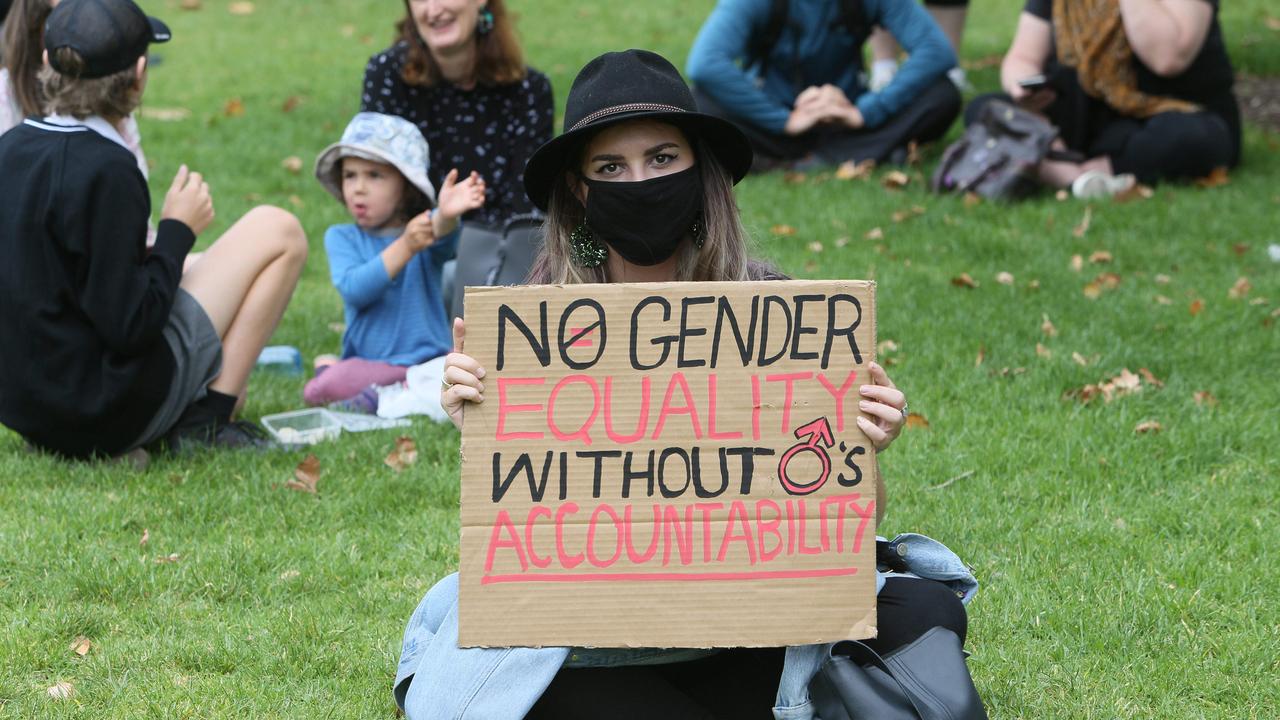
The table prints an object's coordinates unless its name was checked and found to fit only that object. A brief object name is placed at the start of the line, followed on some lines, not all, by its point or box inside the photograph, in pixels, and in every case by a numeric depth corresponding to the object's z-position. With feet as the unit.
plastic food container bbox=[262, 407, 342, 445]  32.81
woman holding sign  18.40
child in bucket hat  35.76
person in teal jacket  55.06
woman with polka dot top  39.27
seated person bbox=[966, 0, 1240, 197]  49.75
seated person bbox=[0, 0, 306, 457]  28.63
